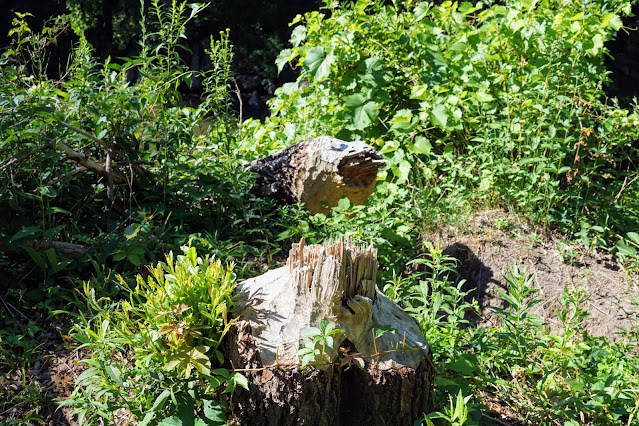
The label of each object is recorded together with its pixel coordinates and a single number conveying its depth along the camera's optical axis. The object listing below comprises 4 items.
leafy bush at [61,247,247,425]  1.78
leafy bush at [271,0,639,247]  3.70
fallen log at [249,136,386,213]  3.31
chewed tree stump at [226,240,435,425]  1.81
